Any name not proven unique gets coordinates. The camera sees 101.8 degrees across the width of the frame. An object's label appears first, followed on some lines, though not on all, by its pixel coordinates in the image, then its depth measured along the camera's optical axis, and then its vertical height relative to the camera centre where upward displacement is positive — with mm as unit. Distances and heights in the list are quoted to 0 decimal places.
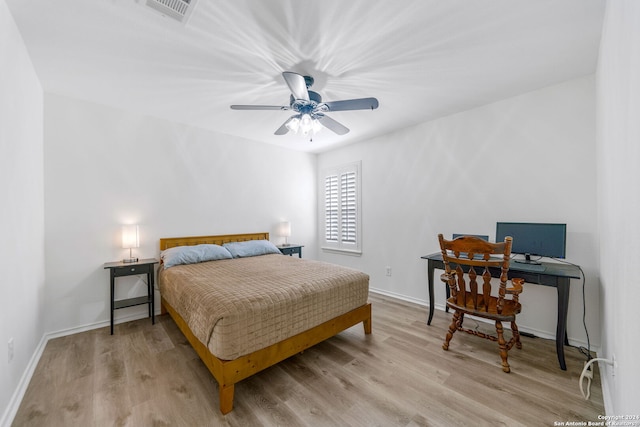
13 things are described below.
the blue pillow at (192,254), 3168 -548
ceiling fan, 2158 +970
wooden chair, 2121 -702
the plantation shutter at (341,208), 4672 +67
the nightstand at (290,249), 4598 -668
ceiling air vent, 1612 +1299
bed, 1792 -791
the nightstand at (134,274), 2902 -712
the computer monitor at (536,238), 2443 -257
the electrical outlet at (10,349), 1697 -907
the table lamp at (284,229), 4777 -319
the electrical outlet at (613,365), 1475 -899
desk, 2139 -590
